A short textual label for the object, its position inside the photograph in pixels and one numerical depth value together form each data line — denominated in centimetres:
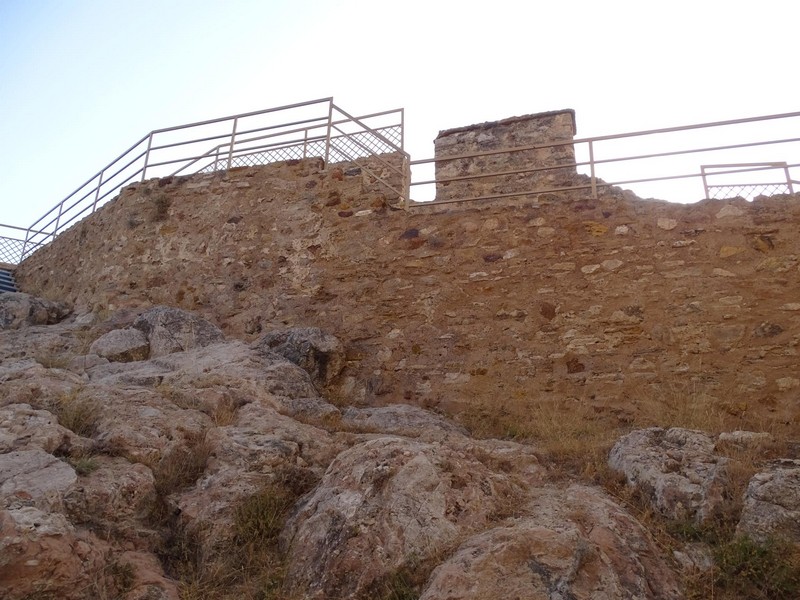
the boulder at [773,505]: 337
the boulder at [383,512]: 333
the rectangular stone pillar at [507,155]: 1085
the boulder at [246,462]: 377
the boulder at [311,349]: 674
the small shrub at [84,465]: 380
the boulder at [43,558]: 293
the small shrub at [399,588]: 316
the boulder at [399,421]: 538
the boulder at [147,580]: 321
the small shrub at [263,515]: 367
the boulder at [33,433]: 394
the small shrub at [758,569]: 309
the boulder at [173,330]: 698
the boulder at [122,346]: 686
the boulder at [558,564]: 301
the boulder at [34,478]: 338
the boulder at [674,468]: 375
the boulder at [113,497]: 353
